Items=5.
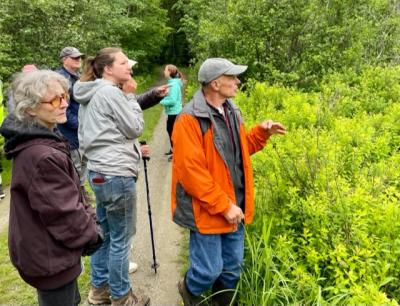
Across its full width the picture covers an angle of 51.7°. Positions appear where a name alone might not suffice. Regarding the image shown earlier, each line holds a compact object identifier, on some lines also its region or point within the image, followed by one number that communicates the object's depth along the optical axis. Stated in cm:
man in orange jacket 321
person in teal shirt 872
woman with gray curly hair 242
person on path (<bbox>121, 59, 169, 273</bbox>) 444
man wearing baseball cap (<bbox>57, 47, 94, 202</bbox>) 539
